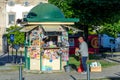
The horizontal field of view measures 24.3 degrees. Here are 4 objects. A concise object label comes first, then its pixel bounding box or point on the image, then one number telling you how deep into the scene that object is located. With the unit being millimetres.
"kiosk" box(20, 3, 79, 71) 15535
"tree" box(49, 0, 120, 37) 20417
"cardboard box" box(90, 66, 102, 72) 15641
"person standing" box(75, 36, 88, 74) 14647
